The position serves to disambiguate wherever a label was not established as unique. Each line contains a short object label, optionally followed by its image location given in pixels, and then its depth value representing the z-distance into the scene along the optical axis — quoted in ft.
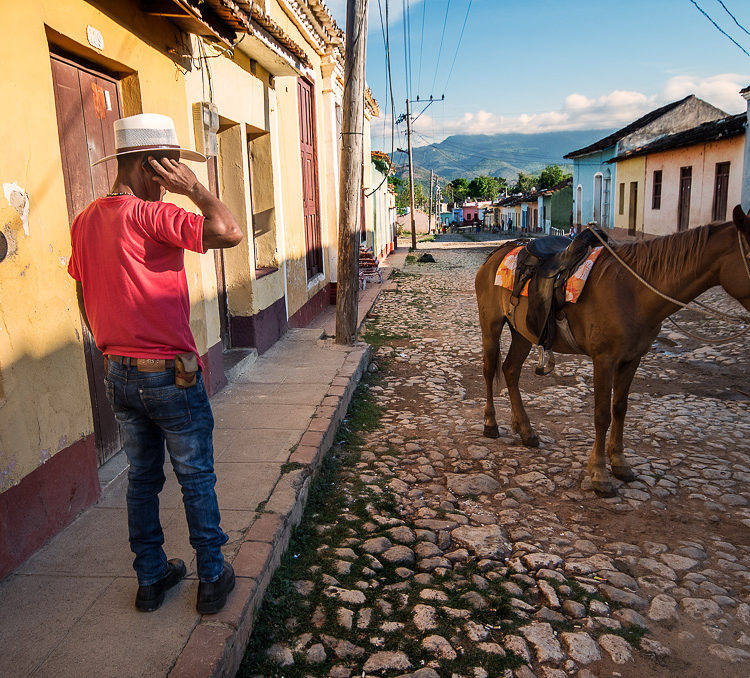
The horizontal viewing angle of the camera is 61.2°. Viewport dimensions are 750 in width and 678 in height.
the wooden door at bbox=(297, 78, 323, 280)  34.04
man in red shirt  7.46
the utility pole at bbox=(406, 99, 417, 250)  106.77
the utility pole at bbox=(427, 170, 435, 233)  206.92
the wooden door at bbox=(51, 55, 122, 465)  12.01
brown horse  12.09
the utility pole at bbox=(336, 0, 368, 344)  24.27
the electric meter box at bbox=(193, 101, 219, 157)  17.81
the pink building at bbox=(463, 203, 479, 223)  282.77
